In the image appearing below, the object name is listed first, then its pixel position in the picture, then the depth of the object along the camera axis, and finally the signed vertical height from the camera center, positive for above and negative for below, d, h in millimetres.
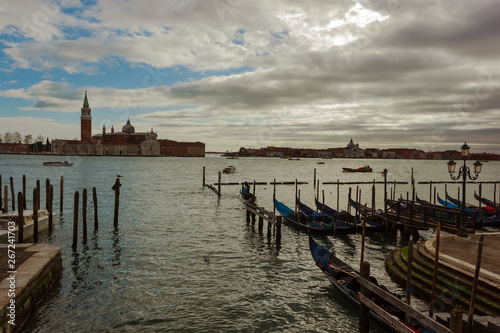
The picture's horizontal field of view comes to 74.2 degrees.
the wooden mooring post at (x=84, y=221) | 14918 -3258
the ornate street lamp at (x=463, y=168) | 11758 -370
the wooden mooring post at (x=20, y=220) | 12938 -2861
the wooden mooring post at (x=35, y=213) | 13684 -2675
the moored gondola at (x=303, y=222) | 17406 -3795
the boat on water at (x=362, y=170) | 84575 -3513
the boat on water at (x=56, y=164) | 86050 -3734
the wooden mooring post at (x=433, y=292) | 7112 -2931
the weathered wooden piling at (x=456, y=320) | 5270 -2600
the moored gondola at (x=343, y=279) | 7773 -3559
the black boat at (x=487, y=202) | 25923 -3594
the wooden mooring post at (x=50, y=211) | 16484 -3137
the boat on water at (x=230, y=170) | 69112 -3497
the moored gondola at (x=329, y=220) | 17594 -3662
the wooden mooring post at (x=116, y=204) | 17578 -2855
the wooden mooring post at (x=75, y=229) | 13848 -3338
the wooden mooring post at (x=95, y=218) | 17278 -3561
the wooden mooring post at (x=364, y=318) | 7823 -3858
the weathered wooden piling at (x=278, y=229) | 15387 -3500
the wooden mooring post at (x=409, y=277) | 7121 -2597
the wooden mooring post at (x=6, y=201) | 18219 -2963
